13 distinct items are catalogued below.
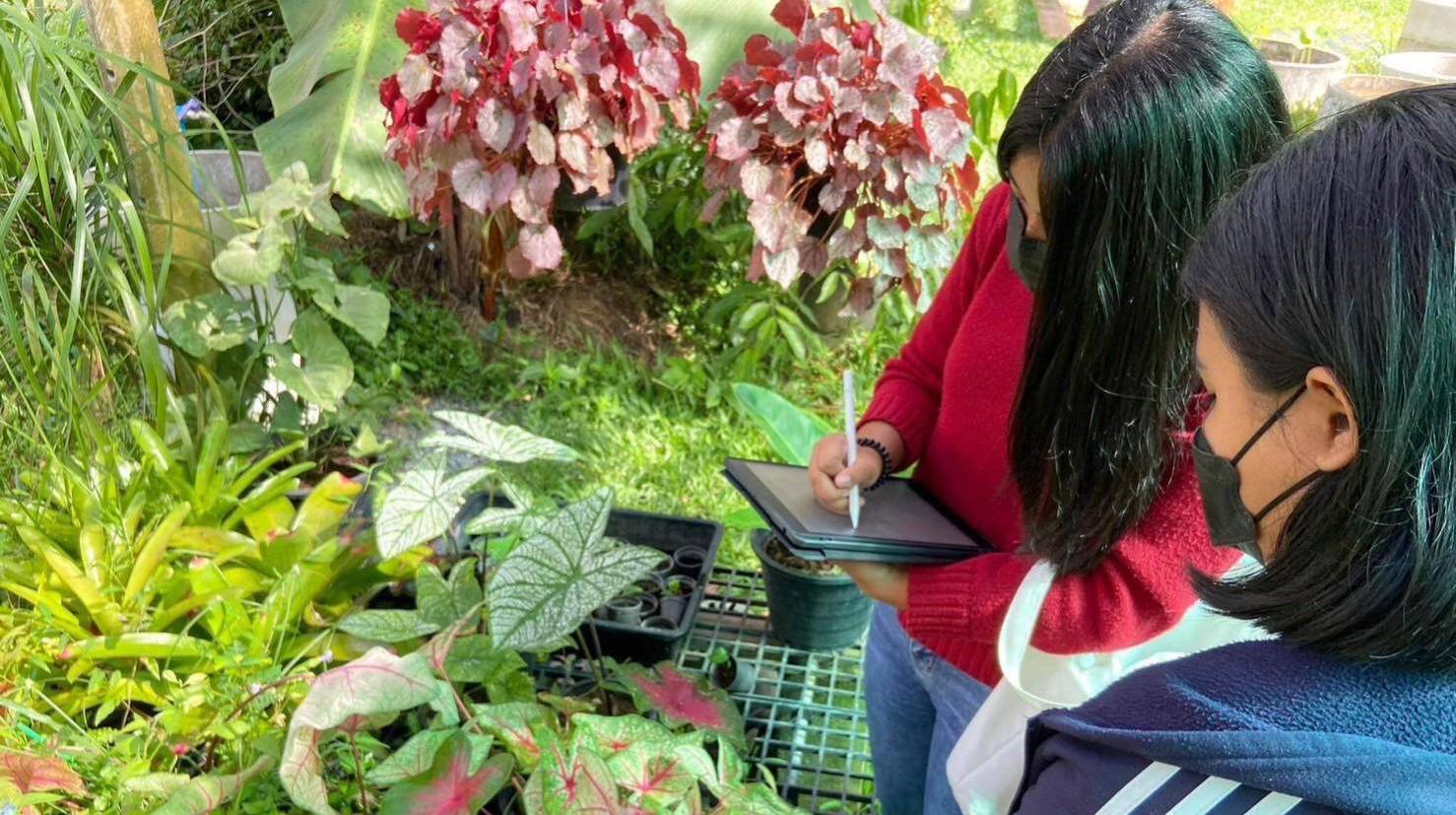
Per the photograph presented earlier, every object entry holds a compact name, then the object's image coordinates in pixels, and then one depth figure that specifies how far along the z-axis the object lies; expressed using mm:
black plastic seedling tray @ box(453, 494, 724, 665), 1856
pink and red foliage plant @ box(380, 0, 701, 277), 2383
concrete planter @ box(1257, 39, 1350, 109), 4648
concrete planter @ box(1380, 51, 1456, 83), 4137
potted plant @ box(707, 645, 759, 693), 1933
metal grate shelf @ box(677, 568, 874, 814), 1761
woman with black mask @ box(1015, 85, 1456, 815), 648
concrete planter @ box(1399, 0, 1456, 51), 4883
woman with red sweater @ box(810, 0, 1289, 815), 1024
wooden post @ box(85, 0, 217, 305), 1968
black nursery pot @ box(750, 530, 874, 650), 2021
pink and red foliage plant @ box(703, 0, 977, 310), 2553
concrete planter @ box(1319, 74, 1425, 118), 3682
